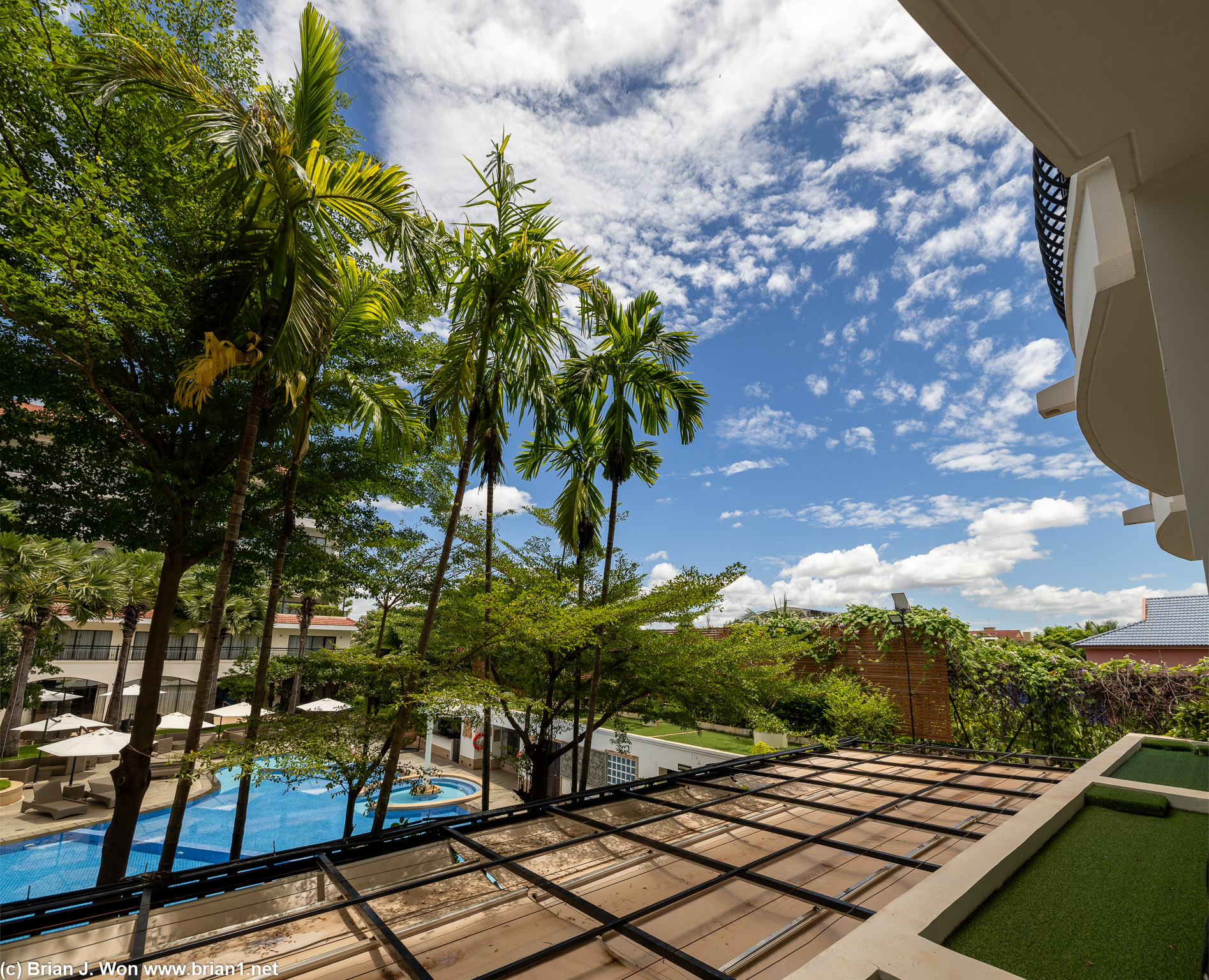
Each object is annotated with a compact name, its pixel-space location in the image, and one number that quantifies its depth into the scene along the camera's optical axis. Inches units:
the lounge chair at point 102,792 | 608.1
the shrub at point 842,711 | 493.0
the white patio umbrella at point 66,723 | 755.4
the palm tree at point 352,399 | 268.1
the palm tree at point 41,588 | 711.7
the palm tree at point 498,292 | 294.0
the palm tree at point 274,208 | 201.3
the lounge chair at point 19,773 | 678.5
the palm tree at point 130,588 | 836.6
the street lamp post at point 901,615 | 486.0
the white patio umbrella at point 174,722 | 794.2
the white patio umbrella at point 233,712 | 872.9
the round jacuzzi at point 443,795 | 680.4
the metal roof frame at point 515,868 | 111.9
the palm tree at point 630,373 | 418.0
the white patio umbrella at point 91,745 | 616.7
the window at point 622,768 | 663.8
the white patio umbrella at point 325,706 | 772.0
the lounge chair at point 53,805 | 561.3
